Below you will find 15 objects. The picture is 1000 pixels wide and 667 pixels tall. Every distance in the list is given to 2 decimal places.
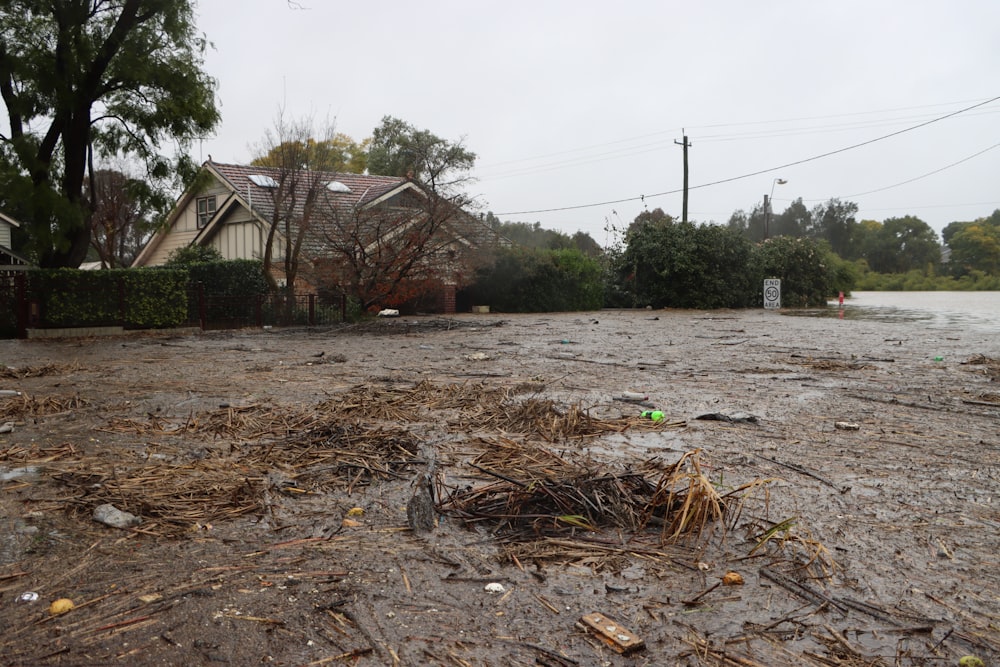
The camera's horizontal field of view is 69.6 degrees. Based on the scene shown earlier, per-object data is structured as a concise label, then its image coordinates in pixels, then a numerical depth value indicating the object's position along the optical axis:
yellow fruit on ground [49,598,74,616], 2.51
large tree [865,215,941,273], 88.19
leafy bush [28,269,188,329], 17.75
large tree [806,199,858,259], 94.81
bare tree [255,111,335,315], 22.39
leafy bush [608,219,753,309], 32.78
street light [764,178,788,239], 58.25
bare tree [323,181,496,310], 21.67
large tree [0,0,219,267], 18.56
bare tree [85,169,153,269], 32.72
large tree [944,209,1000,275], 77.75
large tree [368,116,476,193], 49.06
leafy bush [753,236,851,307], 35.56
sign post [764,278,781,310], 33.12
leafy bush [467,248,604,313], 31.58
